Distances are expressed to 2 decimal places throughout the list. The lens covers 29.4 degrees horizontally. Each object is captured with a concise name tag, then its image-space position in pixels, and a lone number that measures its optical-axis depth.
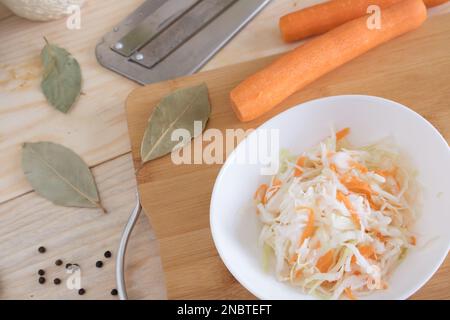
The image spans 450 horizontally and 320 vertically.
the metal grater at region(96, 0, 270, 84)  0.76
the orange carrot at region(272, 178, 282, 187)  0.65
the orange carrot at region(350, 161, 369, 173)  0.64
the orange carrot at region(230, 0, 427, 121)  0.70
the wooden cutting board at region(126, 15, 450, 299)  0.65
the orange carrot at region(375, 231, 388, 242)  0.62
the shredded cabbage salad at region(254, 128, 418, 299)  0.61
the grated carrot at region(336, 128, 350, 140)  0.67
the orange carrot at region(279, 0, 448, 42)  0.74
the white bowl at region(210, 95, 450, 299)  0.60
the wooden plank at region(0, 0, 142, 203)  0.74
